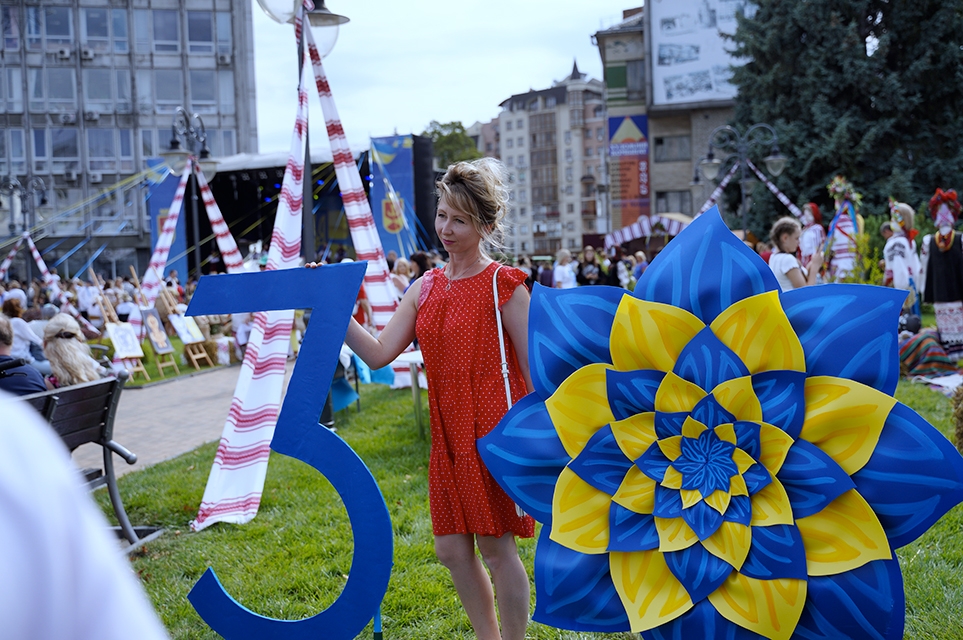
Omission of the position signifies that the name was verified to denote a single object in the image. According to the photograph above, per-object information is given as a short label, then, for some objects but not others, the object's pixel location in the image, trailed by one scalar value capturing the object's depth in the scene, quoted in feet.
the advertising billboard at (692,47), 121.29
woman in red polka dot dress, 8.36
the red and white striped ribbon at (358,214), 19.72
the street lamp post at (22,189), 71.26
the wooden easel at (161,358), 45.33
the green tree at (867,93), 76.07
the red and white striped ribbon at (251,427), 16.93
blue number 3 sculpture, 7.52
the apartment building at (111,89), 144.56
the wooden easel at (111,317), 42.65
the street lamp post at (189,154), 42.98
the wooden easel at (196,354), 48.21
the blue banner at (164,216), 89.45
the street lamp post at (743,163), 59.77
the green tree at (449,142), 185.06
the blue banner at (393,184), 75.51
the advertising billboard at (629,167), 132.16
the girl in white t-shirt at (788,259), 20.56
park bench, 14.28
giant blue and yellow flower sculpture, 5.49
